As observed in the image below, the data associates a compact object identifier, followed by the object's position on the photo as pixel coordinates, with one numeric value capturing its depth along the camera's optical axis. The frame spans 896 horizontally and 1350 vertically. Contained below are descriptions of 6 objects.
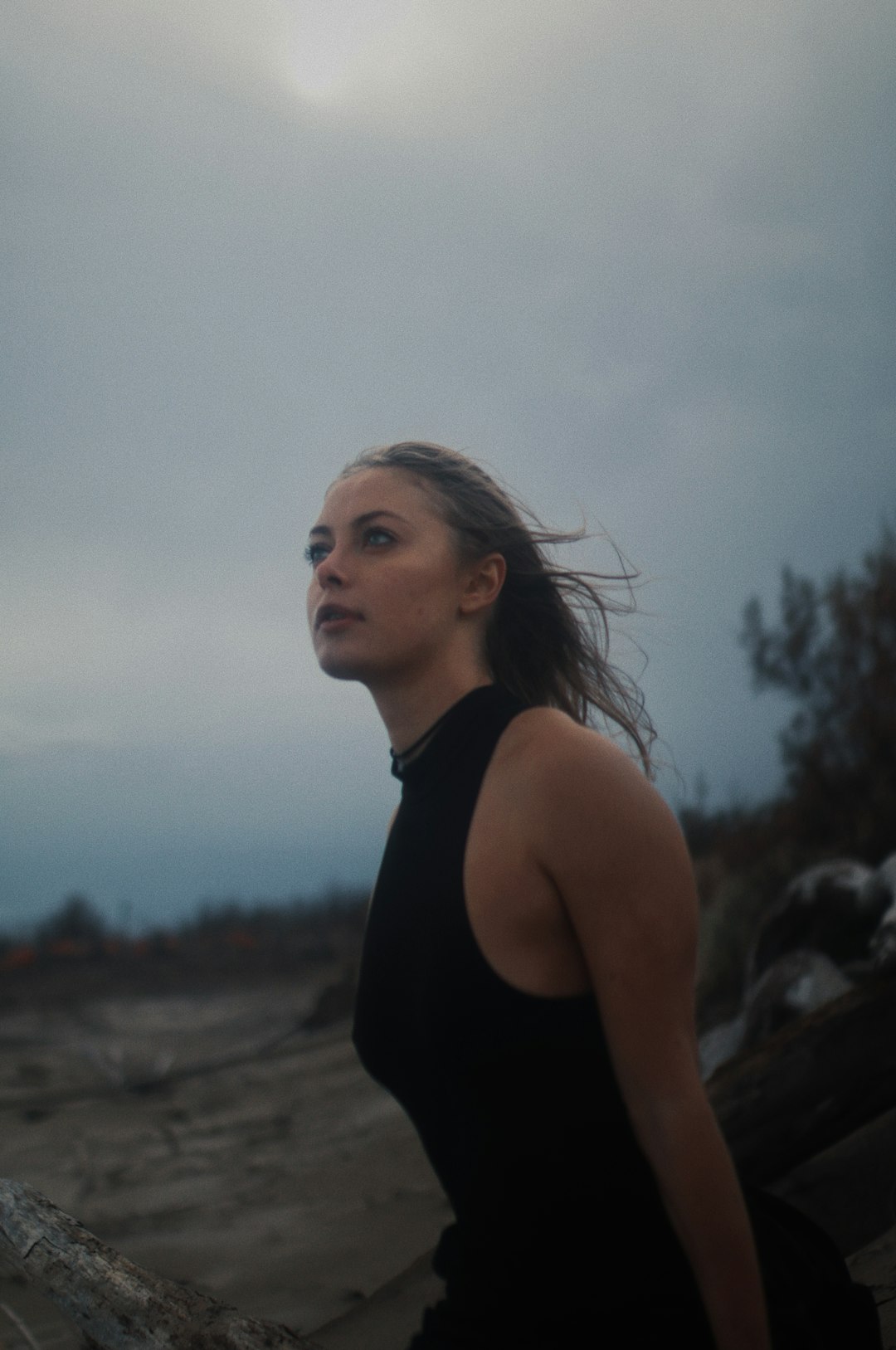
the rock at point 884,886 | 4.44
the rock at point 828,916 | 4.57
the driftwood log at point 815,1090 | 2.74
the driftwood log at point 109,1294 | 1.42
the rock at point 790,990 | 4.25
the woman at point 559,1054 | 1.28
